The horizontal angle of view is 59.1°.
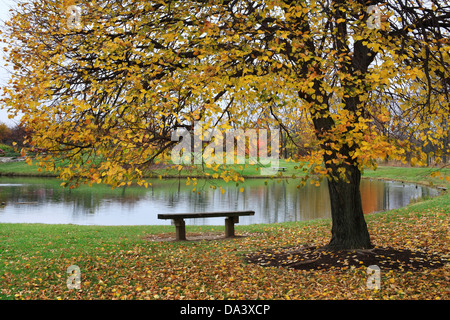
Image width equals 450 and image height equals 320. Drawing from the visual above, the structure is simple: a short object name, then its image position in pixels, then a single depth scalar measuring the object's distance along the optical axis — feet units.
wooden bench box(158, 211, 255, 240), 35.17
